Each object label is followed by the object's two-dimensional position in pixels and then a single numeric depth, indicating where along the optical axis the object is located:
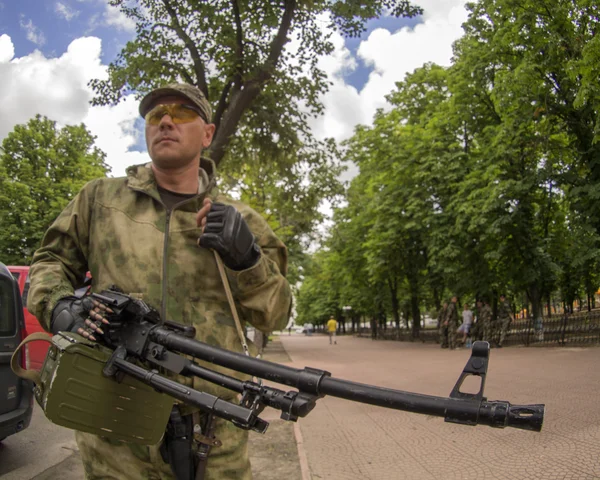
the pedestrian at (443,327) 20.56
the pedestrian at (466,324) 19.56
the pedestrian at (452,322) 19.78
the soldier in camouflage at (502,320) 17.67
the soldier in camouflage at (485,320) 18.36
